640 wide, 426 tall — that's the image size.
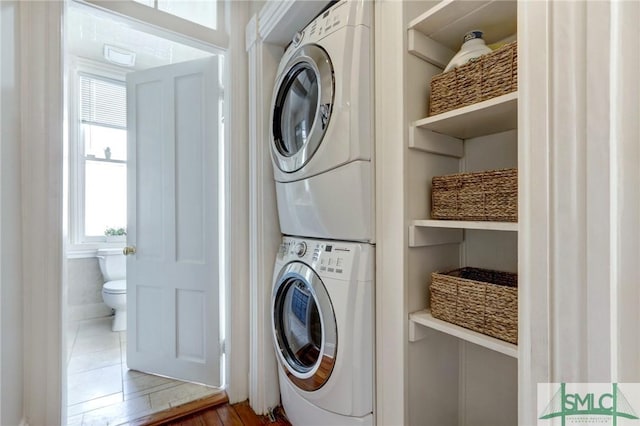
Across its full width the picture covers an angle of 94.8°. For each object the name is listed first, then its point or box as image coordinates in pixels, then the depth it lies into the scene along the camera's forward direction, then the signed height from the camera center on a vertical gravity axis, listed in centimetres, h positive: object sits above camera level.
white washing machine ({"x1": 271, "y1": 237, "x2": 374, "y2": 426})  106 -49
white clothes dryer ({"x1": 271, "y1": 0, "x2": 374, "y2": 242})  104 +32
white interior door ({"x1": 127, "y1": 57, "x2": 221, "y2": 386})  180 -5
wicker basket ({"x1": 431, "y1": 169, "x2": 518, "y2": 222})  80 +5
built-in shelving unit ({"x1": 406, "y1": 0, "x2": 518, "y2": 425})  91 +2
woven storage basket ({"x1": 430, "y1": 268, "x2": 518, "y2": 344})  79 -27
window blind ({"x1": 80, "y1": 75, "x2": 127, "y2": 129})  298 +115
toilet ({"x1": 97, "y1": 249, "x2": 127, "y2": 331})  267 -68
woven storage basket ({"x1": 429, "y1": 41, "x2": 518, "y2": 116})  78 +39
